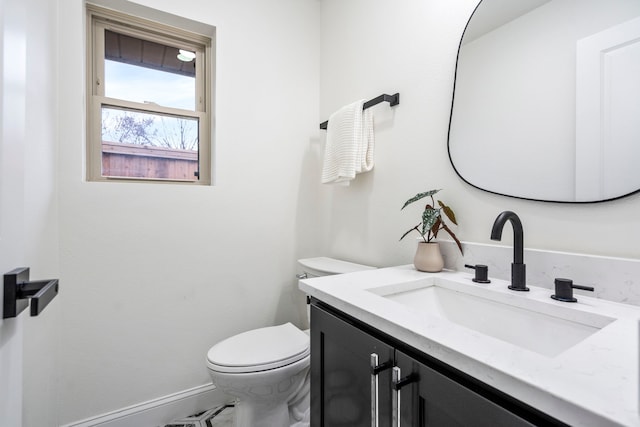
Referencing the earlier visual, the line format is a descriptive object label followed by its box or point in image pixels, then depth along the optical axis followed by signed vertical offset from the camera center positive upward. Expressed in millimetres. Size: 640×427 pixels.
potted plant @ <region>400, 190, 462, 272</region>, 1062 -104
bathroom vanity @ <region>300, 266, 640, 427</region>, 397 -265
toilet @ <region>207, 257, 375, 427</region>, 1151 -652
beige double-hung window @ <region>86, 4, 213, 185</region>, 1438 +703
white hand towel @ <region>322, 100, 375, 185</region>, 1463 +344
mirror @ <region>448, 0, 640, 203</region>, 749 +334
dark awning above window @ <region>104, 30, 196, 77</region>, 1525 +863
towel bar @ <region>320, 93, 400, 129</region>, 1352 +521
